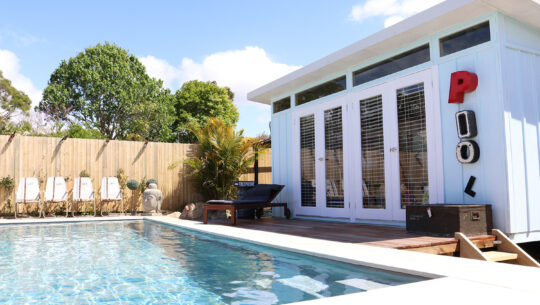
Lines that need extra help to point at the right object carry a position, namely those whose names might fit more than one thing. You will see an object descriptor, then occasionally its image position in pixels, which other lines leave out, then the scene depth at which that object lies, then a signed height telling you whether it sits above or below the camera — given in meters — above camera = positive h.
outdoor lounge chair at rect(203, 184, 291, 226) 7.04 -0.34
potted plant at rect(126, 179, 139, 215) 10.73 -0.02
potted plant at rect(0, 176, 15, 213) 9.44 +0.03
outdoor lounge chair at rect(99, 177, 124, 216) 10.41 -0.12
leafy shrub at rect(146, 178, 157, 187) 11.03 +0.11
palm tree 10.70 +0.70
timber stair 3.99 -0.76
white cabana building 4.76 +0.93
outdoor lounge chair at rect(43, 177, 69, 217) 9.72 -0.11
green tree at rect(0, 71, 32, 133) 26.33 +6.00
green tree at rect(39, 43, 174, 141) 23.25 +5.50
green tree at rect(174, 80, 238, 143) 29.19 +6.09
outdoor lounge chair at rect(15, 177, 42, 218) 9.34 -0.12
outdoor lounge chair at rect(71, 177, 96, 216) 10.02 -0.11
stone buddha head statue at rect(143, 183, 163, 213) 10.55 -0.41
